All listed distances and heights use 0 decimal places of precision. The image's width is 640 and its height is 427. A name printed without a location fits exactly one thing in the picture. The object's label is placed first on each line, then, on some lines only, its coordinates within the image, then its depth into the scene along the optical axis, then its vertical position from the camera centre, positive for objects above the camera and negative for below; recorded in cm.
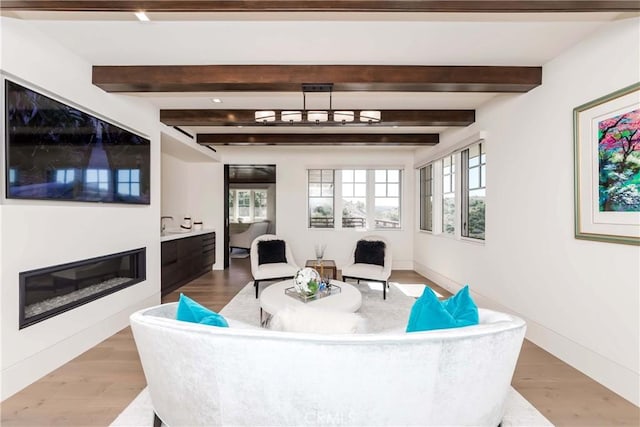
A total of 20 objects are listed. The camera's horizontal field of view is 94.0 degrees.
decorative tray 303 -84
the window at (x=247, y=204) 1003 +37
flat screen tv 209 +53
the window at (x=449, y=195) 479 +34
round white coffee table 280 -85
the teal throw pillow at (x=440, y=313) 154 -53
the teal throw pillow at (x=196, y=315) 154 -53
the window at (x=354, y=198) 650 +38
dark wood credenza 439 -76
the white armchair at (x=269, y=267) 436 -78
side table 427 -75
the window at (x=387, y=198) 652 +38
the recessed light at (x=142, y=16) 193 +131
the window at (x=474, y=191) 401 +35
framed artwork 200 +36
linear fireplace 227 -65
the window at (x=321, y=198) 653 +38
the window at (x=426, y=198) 571 +35
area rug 182 -120
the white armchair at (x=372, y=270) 426 -82
